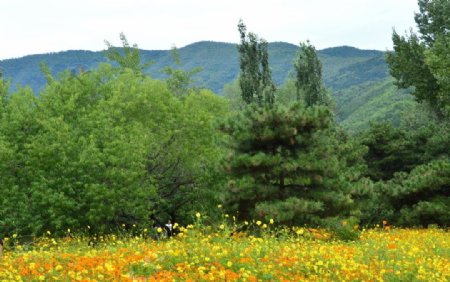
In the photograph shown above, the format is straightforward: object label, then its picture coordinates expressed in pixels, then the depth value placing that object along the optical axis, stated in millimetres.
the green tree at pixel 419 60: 42625
